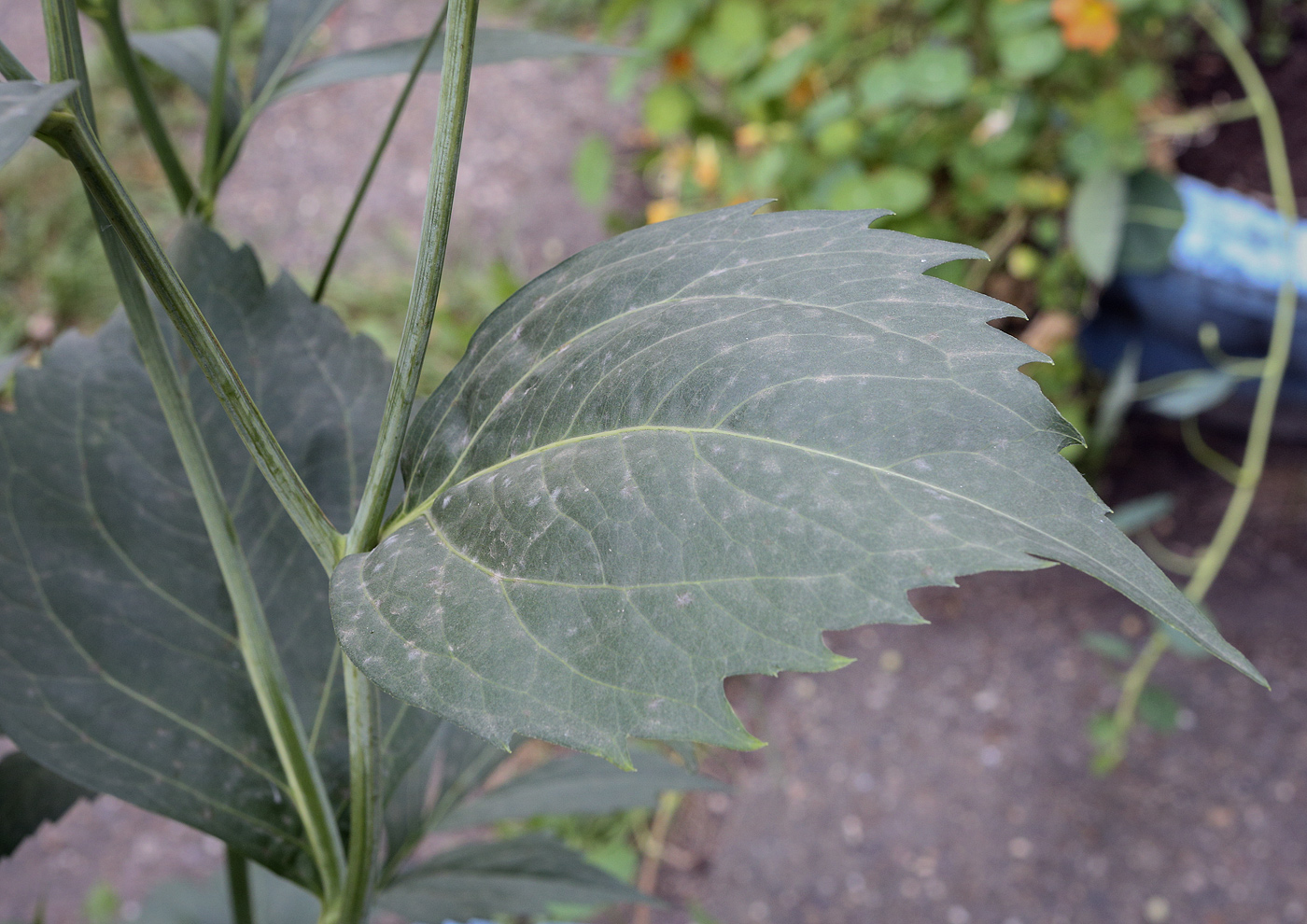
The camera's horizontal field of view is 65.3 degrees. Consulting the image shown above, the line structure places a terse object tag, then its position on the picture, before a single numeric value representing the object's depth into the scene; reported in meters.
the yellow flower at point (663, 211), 1.68
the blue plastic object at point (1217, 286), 1.54
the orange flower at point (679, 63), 1.70
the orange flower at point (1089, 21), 1.40
